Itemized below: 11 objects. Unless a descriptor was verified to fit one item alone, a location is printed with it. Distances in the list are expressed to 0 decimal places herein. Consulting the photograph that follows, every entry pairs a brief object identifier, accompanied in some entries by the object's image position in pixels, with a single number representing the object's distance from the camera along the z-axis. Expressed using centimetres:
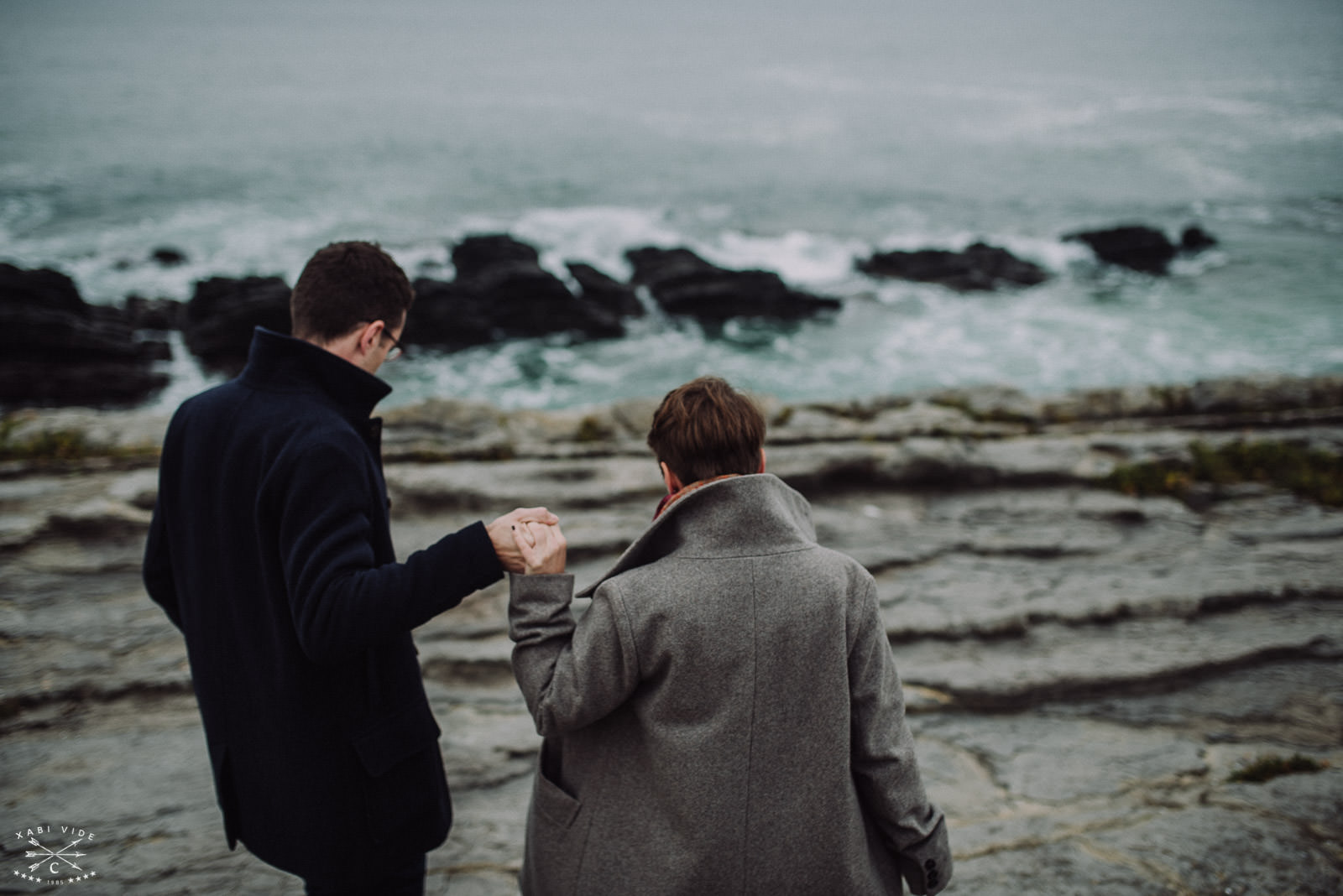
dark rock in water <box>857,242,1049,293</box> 2244
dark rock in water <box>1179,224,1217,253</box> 2502
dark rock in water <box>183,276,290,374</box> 1622
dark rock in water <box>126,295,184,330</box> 1763
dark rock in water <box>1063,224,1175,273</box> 2373
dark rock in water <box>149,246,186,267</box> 2241
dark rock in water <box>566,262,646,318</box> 2022
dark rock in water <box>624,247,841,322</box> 2020
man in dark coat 198
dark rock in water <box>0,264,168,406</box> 1410
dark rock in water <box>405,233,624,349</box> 1830
